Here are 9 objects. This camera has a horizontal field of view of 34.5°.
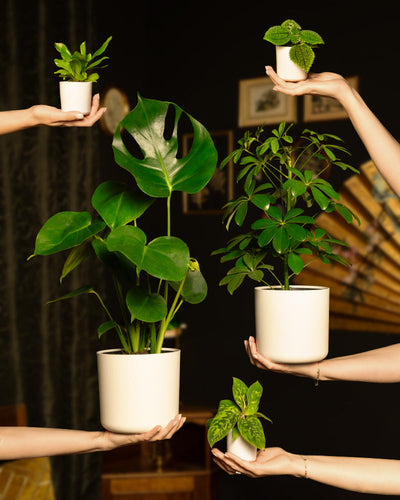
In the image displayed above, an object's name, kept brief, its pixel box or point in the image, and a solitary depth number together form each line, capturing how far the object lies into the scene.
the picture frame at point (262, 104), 3.52
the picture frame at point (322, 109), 3.32
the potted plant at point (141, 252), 1.13
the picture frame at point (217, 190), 3.71
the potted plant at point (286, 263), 1.33
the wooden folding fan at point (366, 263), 3.12
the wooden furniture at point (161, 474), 3.10
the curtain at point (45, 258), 2.83
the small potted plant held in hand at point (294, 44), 1.29
